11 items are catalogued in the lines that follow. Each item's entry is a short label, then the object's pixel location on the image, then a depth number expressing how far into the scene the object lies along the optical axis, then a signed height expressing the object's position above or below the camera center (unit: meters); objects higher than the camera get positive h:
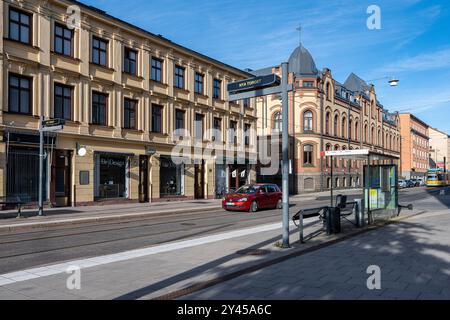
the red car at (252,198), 21.78 -1.50
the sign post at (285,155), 9.48 +0.33
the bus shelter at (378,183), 14.57 -0.51
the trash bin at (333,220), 11.79 -1.40
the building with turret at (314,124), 48.69 +5.75
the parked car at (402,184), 62.29 -2.12
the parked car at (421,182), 78.93 -2.39
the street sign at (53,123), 17.39 +1.97
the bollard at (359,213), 13.29 -1.38
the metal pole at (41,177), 17.61 -0.30
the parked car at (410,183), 67.72 -2.25
